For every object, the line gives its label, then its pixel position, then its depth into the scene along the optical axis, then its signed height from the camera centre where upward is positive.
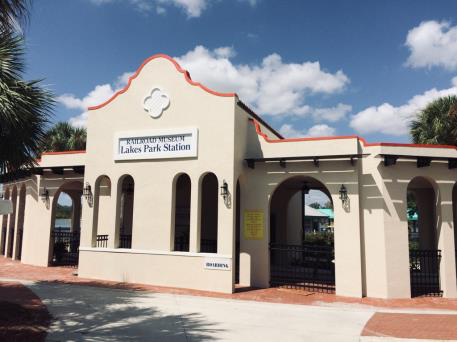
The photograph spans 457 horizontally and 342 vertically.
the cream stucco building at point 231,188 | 11.23 +1.16
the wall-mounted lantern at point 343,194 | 11.28 +0.94
